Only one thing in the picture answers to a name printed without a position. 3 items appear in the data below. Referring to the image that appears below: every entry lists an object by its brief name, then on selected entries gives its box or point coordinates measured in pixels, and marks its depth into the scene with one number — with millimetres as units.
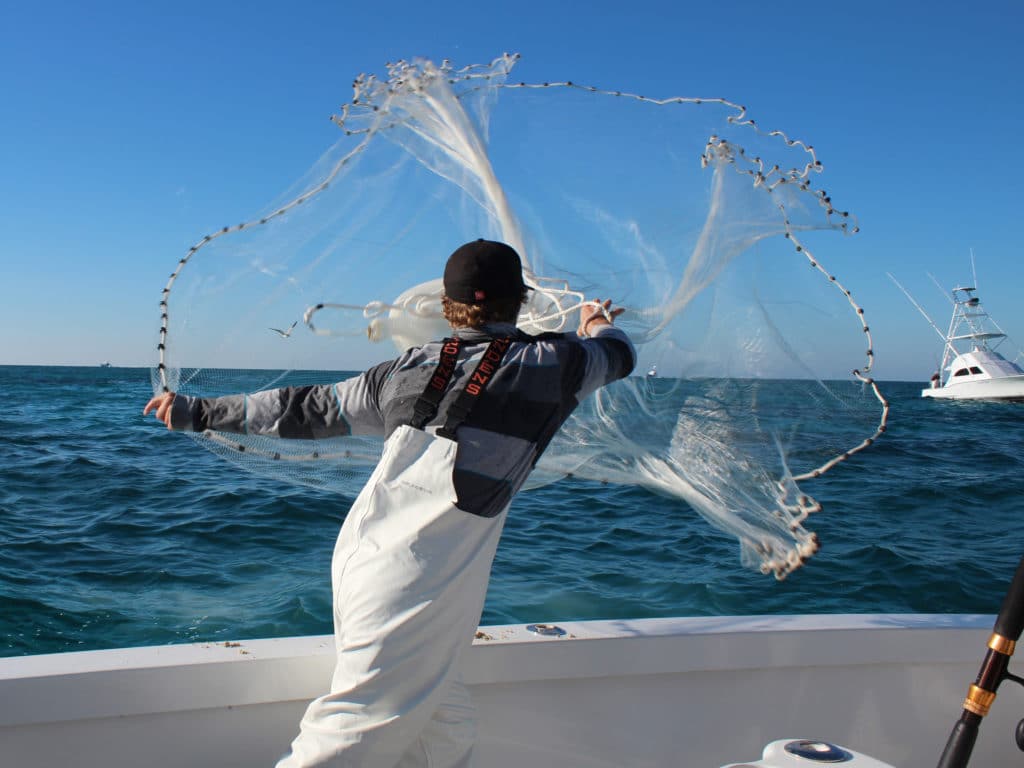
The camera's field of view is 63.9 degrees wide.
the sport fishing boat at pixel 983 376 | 41344
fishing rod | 1826
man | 1740
